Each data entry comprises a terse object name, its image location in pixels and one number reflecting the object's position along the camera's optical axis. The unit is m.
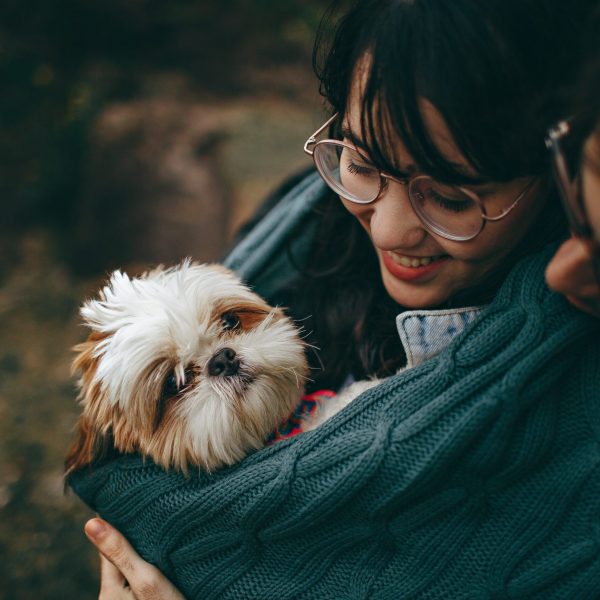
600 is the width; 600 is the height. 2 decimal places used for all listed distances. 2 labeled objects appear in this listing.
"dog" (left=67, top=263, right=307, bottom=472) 0.59
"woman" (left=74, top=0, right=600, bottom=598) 0.50
